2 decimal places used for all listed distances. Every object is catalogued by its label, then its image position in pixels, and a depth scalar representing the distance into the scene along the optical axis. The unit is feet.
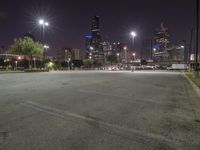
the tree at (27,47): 175.87
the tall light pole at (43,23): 107.76
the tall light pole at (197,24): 50.90
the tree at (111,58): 358.83
